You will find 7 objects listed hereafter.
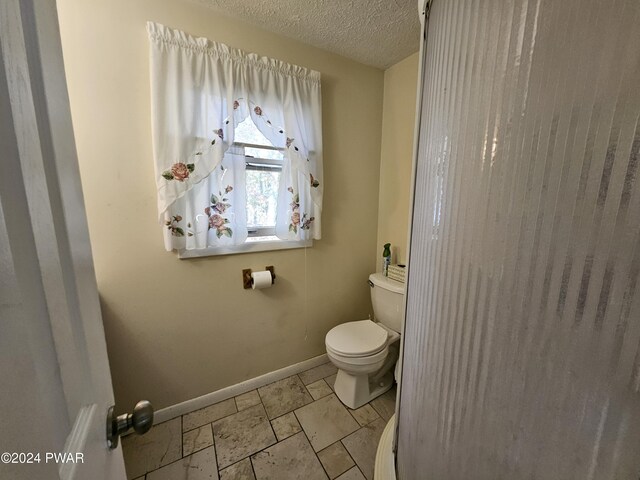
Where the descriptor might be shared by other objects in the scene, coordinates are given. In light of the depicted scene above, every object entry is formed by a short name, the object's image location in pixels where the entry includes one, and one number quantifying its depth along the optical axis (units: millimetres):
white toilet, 1399
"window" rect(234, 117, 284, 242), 1423
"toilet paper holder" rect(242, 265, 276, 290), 1522
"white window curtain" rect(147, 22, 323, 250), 1177
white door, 217
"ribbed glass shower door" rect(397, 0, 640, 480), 320
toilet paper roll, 1494
